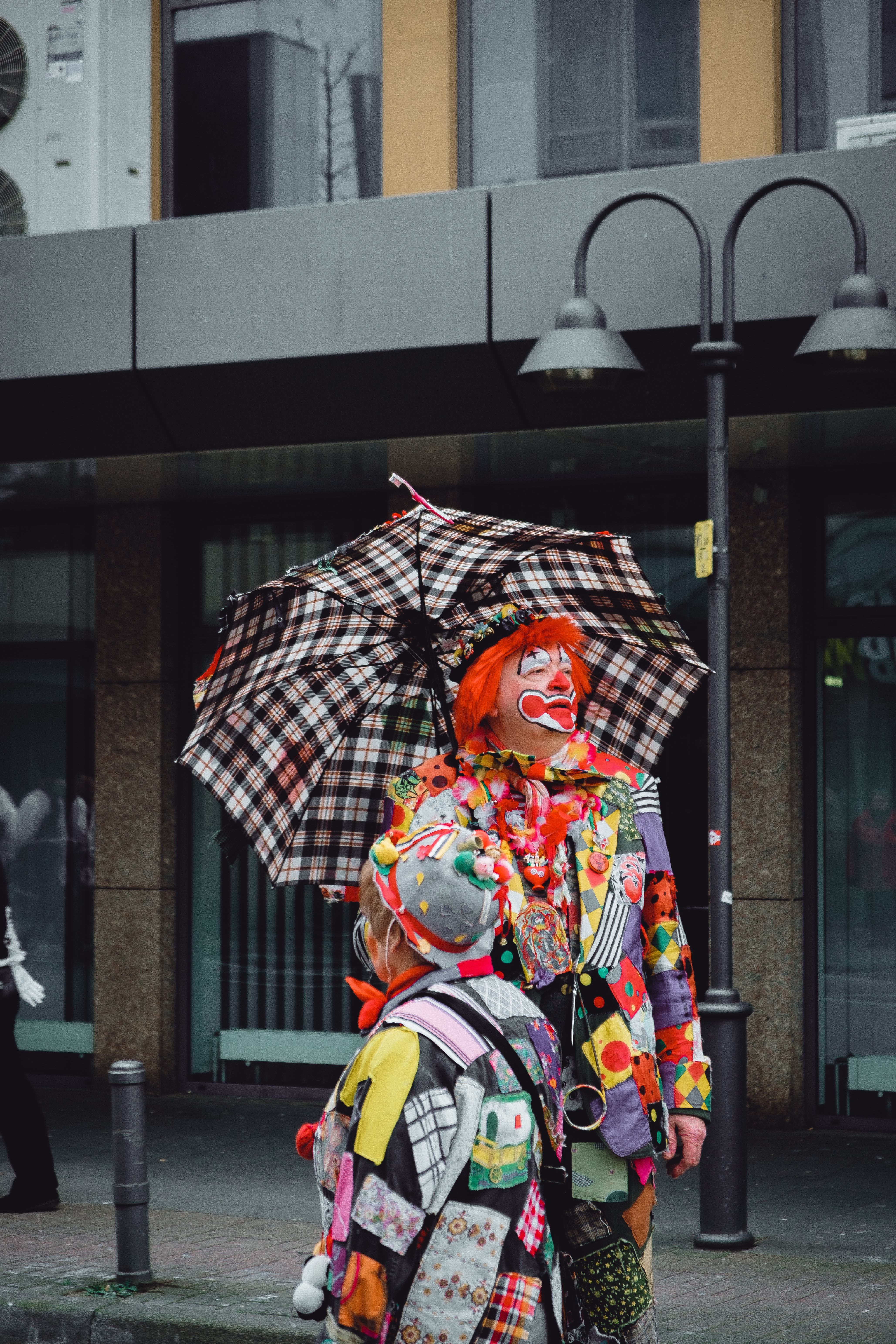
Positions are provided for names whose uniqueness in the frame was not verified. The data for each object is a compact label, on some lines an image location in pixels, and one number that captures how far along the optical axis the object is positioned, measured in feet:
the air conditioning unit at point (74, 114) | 60.32
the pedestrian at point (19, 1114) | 44.30
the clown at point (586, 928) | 23.30
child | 17.13
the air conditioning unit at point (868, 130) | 50.70
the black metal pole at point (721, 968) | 39.78
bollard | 36.83
